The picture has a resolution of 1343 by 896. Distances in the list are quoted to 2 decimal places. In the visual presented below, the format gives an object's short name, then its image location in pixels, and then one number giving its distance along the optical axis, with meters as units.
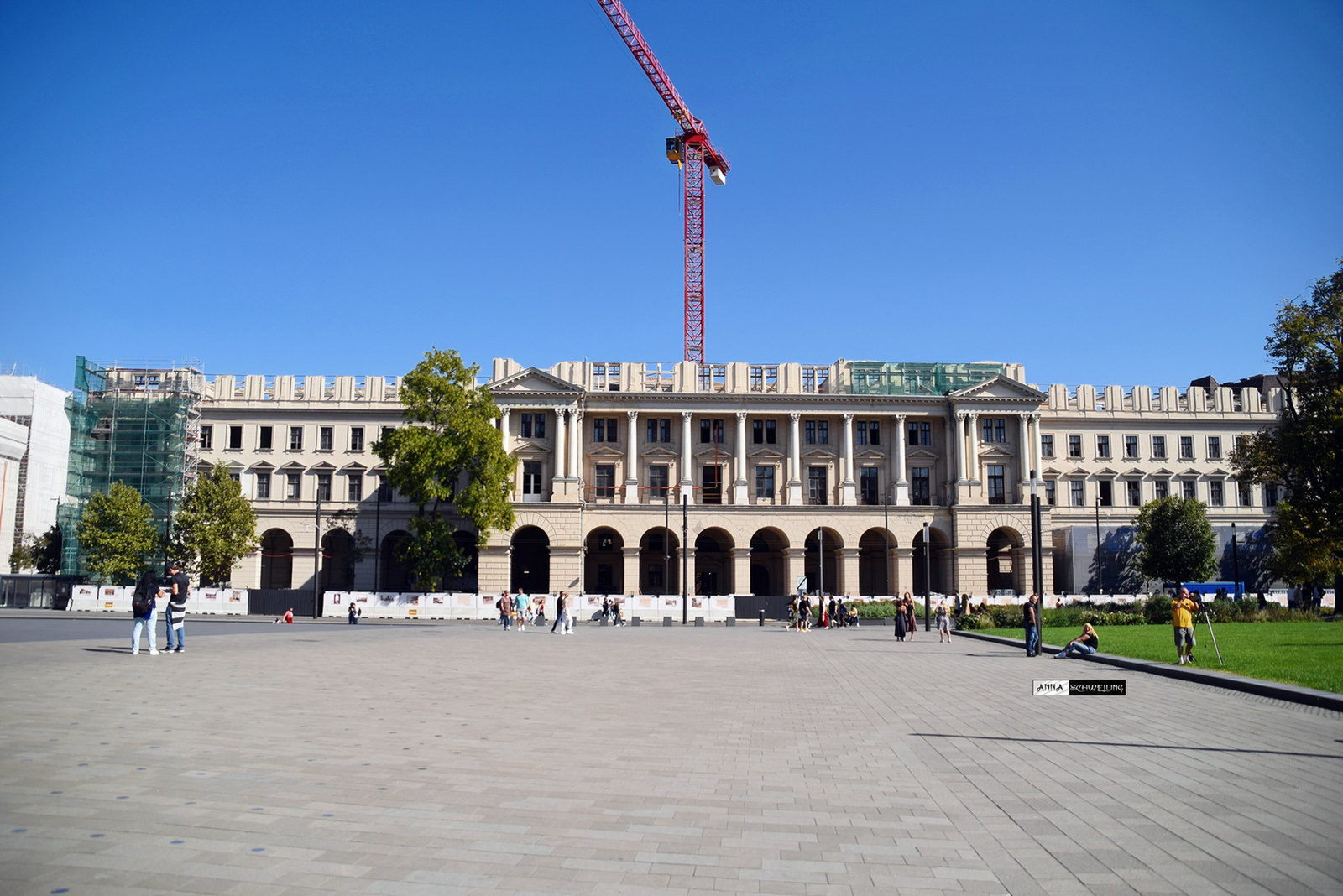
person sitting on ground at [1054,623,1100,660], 22.78
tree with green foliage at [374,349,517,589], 56.84
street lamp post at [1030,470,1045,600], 23.45
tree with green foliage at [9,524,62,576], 71.00
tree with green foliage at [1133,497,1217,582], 63.12
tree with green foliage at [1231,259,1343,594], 35.94
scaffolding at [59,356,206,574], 63.53
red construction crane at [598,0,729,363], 87.31
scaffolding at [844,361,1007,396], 71.94
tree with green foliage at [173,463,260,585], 58.97
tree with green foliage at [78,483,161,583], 57.44
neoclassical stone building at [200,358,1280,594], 67.81
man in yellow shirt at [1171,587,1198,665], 19.00
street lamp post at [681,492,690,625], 51.88
